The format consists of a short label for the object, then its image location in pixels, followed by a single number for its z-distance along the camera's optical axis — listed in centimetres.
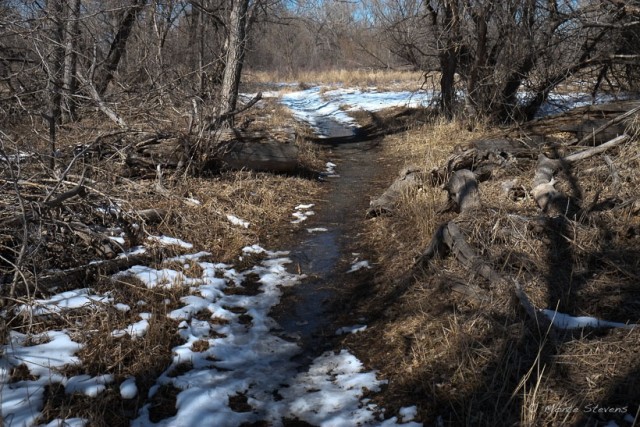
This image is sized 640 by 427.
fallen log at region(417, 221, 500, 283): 420
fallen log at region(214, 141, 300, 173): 825
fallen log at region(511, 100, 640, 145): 662
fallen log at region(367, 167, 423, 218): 677
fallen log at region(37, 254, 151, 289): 431
